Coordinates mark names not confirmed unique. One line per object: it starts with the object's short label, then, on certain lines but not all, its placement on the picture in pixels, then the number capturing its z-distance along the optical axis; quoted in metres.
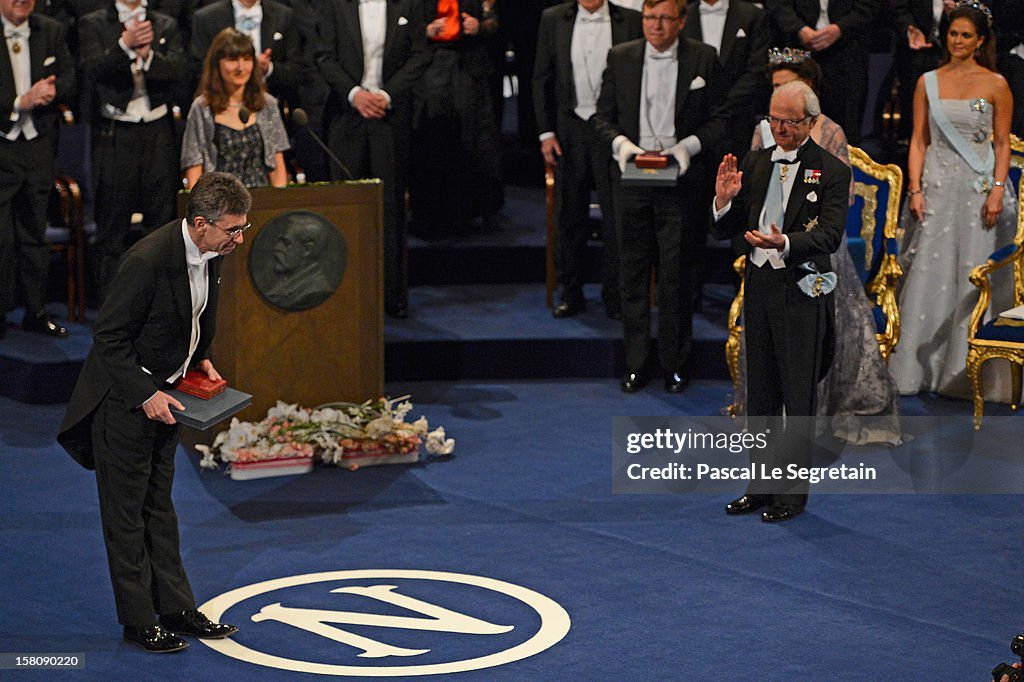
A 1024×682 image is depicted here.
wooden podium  13.91
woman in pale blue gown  15.58
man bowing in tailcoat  9.55
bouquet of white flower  13.91
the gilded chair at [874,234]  15.27
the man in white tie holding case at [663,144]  15.78
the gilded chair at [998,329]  14.81
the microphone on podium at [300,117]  12.94
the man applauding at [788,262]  12.23
